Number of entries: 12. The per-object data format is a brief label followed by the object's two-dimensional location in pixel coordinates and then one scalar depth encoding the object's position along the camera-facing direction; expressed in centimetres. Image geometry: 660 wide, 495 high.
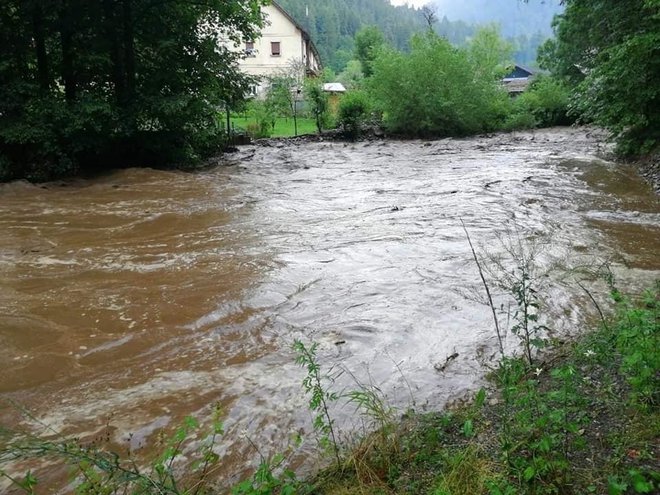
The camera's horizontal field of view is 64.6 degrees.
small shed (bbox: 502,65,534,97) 5299
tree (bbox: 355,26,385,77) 7131
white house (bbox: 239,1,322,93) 5272
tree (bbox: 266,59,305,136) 3173
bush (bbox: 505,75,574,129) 3212
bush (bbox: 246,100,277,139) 3009
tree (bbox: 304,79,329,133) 2994
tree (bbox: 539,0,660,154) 1181
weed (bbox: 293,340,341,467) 273
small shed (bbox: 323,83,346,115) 3056
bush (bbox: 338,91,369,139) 2897
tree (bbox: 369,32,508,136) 2866
